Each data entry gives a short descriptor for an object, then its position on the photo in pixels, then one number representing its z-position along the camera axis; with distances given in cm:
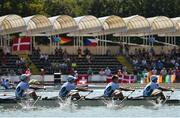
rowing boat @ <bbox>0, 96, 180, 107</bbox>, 3303
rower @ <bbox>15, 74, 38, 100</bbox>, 3362
